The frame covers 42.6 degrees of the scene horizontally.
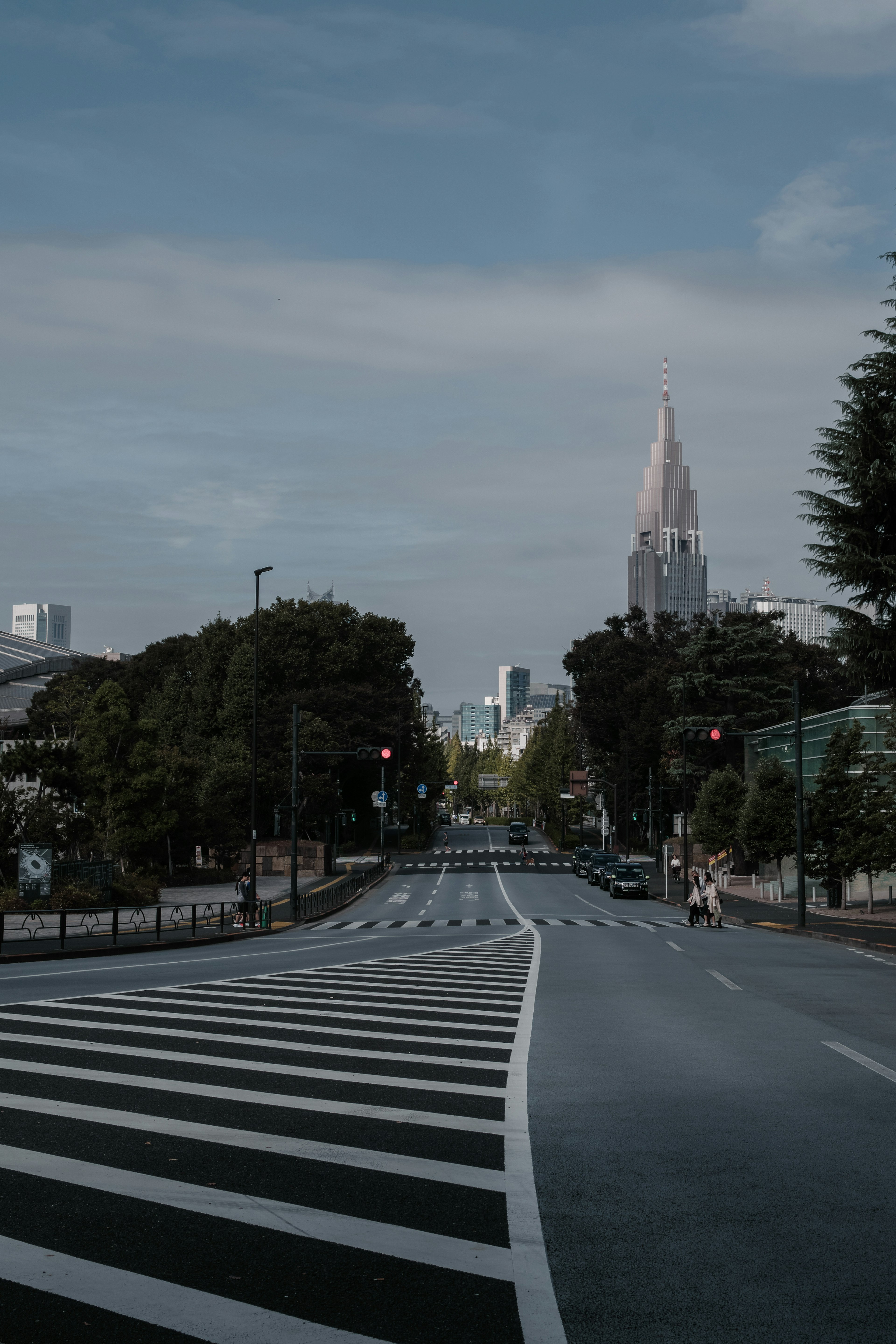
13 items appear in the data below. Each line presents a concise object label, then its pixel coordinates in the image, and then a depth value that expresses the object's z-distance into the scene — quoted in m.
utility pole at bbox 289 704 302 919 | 40.59
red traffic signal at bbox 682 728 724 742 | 36.88
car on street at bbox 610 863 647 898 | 55.75
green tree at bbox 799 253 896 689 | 34.66
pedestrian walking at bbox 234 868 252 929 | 34.56
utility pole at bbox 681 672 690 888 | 54.44
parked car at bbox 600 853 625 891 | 60.38
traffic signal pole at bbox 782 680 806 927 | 34.03
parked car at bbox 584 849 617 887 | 65.94
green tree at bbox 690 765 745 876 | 63.47
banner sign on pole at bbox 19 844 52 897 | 33.09
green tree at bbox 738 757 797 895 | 50.81
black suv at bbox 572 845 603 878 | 71.88
